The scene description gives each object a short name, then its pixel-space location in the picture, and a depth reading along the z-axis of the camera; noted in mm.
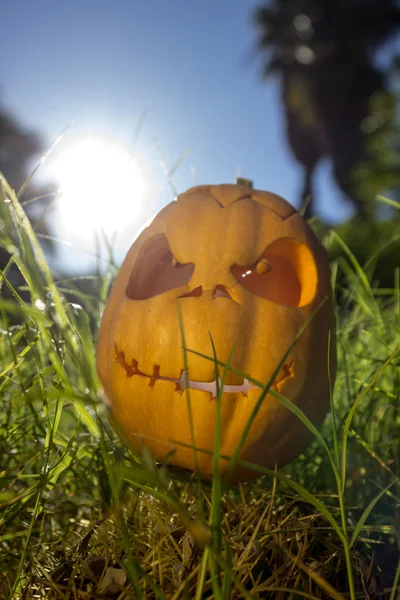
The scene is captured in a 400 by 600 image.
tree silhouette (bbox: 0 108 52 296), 12340
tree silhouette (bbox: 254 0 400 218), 23297
